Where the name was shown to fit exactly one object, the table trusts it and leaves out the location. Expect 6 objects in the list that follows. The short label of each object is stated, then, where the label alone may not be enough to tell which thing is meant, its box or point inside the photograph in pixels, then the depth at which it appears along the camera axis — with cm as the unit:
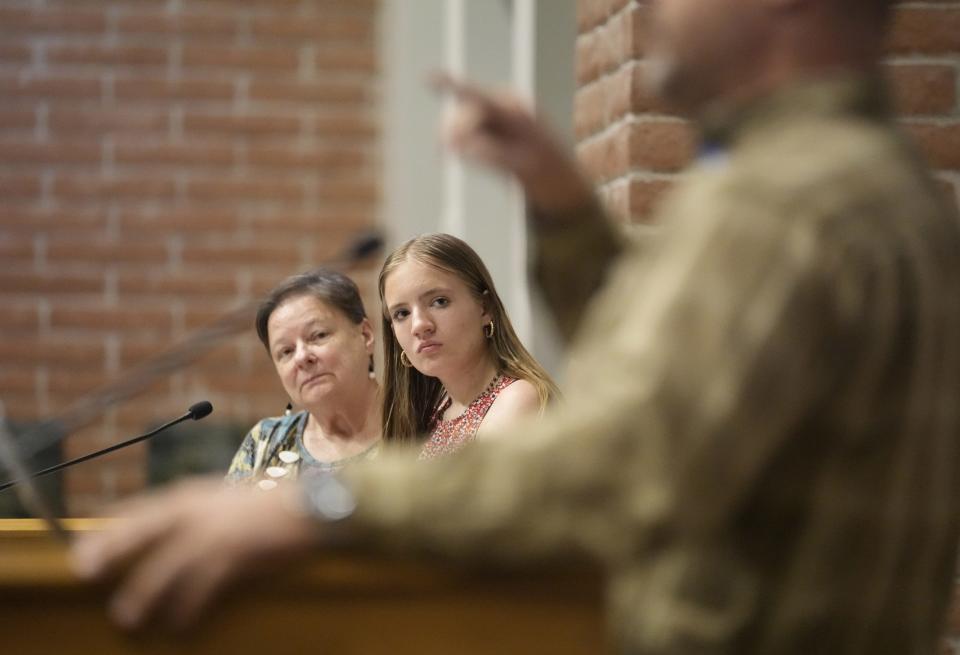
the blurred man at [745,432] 339
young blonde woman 777
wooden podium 385
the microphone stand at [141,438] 726
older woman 794
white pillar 806
